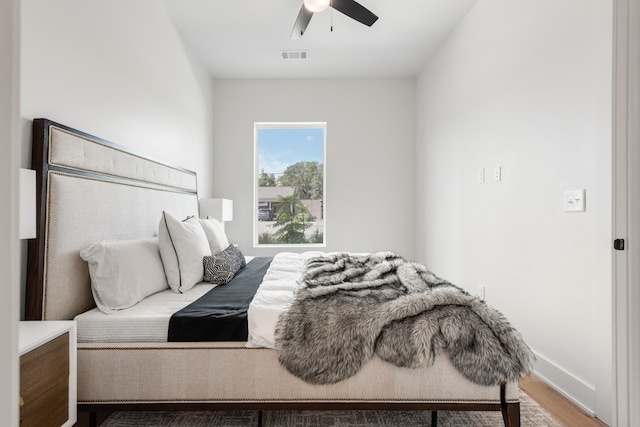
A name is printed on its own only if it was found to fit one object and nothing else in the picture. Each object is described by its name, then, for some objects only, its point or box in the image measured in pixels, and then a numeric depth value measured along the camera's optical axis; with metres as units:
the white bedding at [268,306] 1.54
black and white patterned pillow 2.25
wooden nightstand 1.13
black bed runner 1.57
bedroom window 4.68
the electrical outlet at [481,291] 2.90
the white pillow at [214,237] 2.71
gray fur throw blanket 1.44
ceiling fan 2.39
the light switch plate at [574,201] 1.82
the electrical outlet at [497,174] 2.61
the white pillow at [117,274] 1.70
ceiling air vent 3.77
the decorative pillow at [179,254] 2.09
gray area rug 1.67
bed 1.50
